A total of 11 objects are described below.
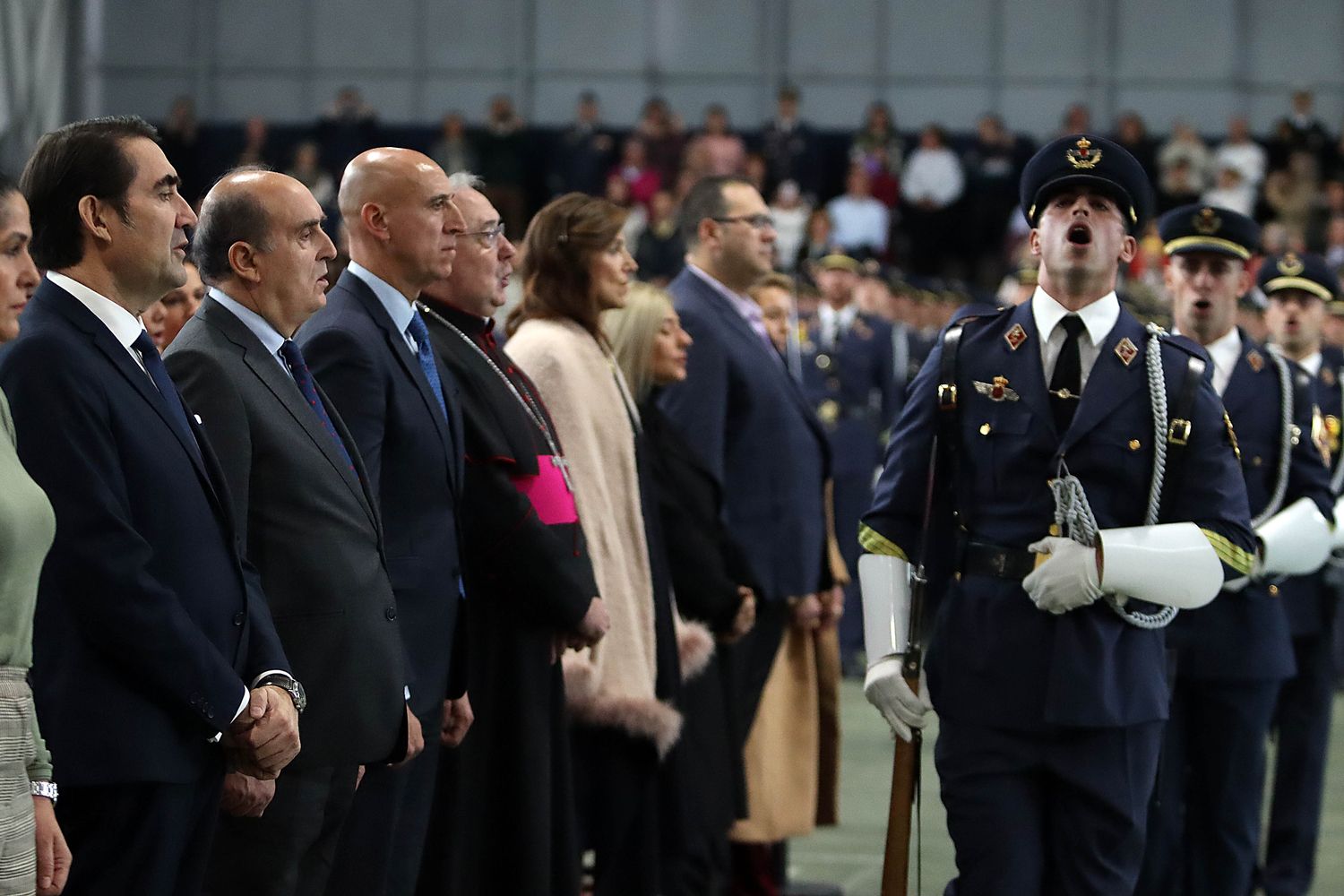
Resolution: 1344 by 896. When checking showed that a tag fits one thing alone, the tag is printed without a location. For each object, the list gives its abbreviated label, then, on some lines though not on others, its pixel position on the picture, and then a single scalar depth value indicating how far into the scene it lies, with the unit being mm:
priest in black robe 8328
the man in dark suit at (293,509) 6637
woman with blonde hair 10305
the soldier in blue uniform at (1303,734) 11539
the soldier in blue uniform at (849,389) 22594
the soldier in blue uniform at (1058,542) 7363
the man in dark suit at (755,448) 11055
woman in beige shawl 9336
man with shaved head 7551
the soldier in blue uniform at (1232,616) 10109
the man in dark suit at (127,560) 5621
